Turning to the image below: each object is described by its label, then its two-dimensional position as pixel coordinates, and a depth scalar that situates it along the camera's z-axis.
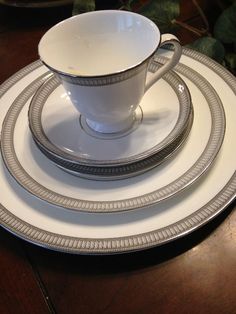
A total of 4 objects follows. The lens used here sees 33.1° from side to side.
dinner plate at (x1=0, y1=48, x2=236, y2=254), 0.35
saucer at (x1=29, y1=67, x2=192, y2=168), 0.41
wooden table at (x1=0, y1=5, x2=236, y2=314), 0.34
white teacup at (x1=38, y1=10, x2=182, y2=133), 0.38
